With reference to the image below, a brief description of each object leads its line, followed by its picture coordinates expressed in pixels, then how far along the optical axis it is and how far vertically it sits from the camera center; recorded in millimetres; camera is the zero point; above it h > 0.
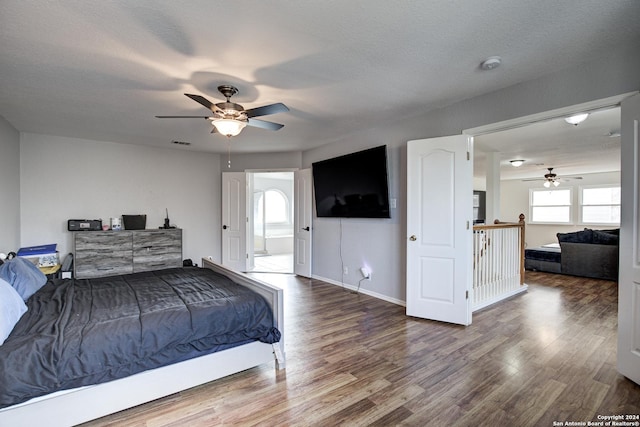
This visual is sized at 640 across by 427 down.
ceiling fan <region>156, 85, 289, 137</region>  2561 +878
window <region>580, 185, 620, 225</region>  7996 +212
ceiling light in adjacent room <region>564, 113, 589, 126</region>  3354 +1089
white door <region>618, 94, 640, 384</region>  2094 -240
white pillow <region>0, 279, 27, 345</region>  1661 -586
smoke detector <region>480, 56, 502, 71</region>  2322 +1198
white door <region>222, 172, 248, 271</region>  5969 -100
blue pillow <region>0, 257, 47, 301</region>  2324 -516
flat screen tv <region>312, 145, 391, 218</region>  3998 +414
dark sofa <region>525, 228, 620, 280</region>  5277 -821
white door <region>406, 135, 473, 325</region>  3195 -169
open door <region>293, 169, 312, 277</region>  5570 -192
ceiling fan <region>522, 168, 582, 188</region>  7682 +919
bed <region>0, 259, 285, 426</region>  1599 -857
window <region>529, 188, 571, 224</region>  8891 +204
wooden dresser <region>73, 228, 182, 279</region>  4398 -598
